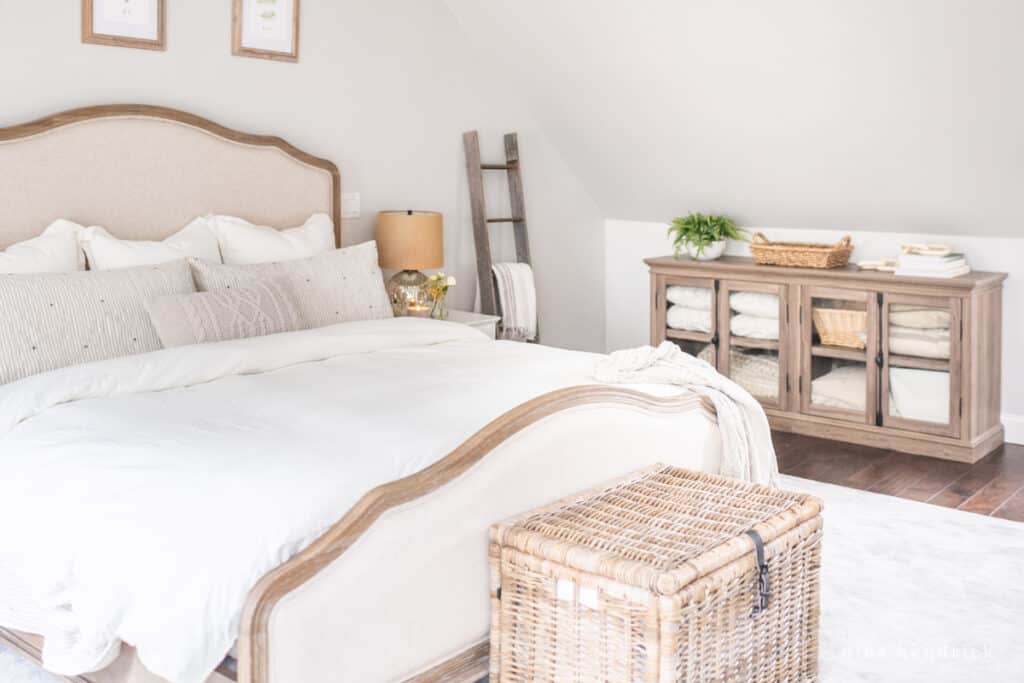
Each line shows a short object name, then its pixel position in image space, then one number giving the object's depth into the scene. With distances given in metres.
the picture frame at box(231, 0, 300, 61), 4.07
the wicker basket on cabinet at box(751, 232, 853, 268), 4.77
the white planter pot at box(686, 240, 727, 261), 5.26
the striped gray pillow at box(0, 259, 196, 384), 2.98
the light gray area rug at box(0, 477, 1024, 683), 2.67
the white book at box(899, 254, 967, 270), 4.39
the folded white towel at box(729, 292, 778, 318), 4.91
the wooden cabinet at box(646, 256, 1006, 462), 4.38
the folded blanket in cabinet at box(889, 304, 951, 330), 4.39
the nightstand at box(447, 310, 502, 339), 4.56
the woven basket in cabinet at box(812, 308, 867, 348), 4.63
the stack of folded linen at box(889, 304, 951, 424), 4.42
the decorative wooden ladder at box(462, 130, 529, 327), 5.04
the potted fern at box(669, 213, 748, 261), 5.25
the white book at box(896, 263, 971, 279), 4.39
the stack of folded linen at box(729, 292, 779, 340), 4.92
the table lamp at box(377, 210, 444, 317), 4.40
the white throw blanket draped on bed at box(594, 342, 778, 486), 3.13
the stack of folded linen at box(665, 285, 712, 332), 5.19
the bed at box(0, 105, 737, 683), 1.97
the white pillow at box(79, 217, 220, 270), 3.45
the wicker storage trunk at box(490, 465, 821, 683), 2.15
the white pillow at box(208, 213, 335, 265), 3.85
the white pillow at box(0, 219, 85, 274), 3.24
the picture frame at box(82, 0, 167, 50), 3.62
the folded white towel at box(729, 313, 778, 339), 4.93
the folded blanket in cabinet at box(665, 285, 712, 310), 5.18
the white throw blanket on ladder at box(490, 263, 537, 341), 5.04
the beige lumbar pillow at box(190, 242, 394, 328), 3.57
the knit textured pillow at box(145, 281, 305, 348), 3.24
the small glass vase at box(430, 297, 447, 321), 4.56
